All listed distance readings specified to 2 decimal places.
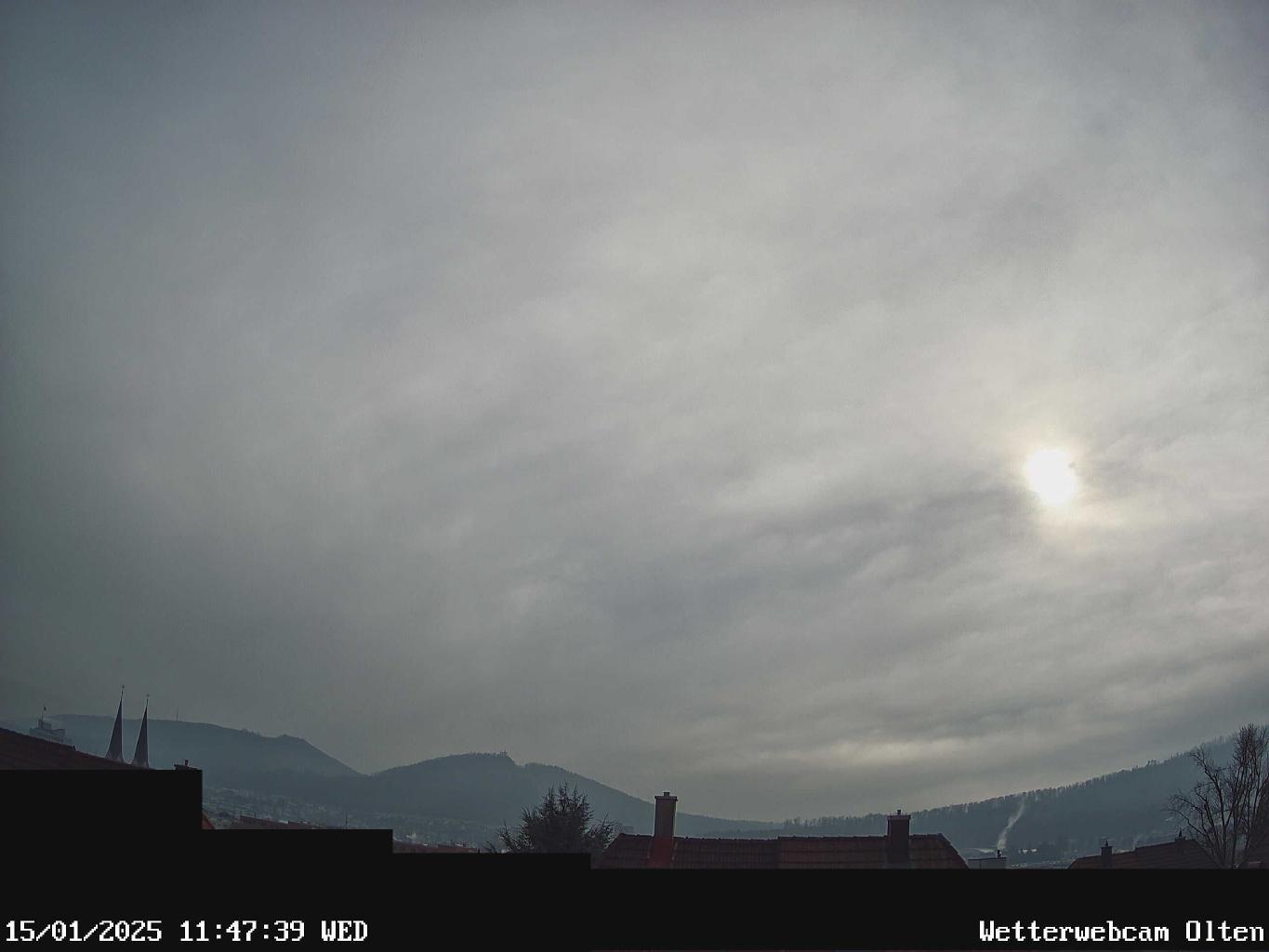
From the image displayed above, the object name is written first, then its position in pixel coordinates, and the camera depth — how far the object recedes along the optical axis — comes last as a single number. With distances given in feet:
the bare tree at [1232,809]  184.75
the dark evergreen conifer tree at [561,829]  163.94
